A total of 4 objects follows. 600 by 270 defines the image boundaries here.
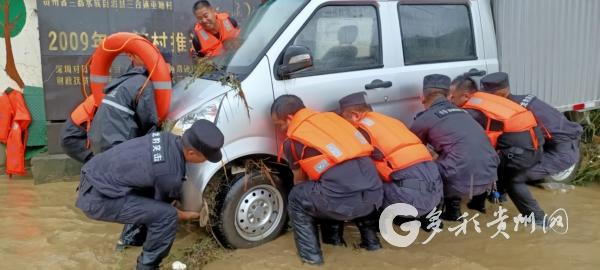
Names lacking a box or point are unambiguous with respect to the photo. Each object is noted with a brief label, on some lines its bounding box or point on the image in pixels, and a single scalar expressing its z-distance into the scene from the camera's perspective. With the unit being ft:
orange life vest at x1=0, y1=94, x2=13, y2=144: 20.48
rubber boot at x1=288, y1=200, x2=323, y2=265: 12.48
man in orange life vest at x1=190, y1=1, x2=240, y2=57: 18.60
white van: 12.55
